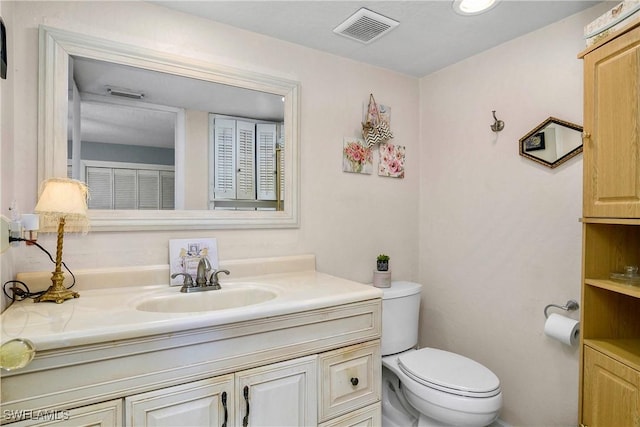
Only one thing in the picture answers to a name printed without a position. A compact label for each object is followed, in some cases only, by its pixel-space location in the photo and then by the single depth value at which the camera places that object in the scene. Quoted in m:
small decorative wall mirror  1.64
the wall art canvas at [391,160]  2.24
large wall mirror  1.41
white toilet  1.50
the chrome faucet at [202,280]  1.53
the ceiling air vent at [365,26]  1.66
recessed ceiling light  1.53
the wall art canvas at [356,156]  2.10
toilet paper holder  1.63
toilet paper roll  1.56
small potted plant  2.10
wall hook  1.95
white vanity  0.94
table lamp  1.24
